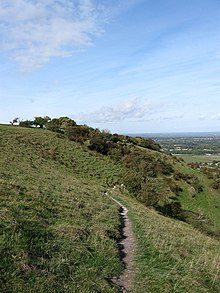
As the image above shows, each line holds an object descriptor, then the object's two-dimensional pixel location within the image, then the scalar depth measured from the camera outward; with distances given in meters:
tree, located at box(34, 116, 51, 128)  60.72
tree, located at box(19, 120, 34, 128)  57.89
